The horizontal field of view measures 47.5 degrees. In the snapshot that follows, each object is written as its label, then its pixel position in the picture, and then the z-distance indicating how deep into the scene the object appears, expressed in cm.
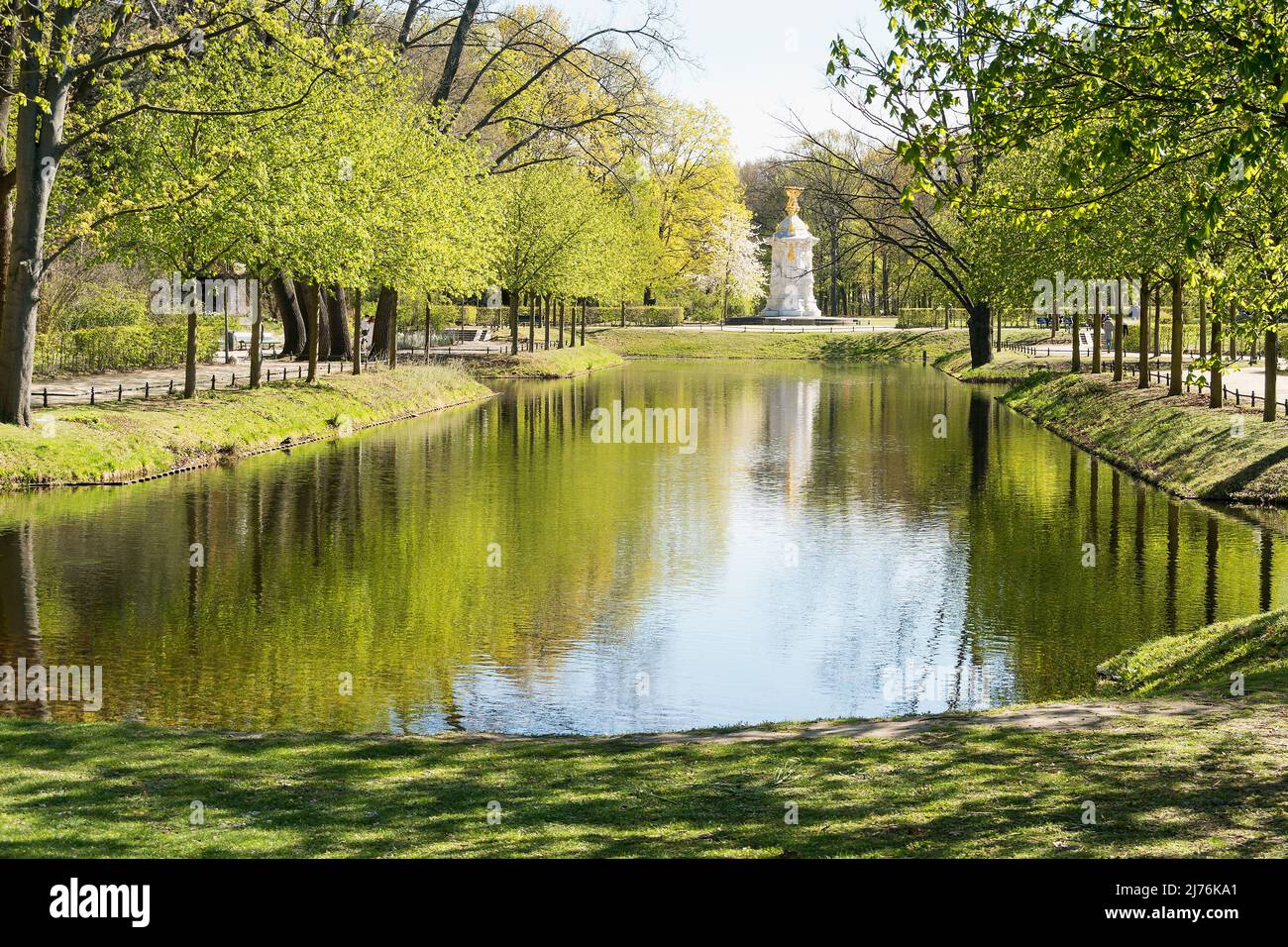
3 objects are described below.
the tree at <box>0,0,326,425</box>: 2622
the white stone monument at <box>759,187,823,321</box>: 9769
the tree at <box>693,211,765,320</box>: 10625
